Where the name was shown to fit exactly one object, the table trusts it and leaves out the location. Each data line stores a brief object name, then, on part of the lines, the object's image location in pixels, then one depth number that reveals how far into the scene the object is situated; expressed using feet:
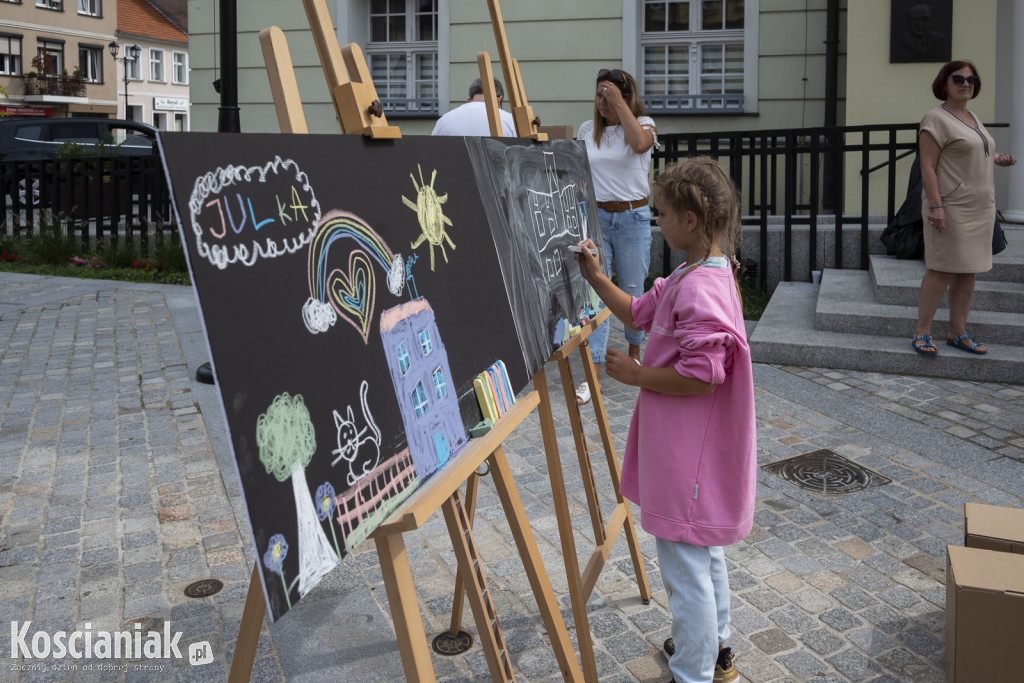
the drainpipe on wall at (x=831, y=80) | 33.87
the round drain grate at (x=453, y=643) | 10.26
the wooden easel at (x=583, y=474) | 9.39
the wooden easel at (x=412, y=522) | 5.83
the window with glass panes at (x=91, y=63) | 161.38
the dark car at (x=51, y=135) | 54.85
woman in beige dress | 19.97
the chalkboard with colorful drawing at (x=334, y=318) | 5.00
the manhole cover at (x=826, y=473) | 14.93
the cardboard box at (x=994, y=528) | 10.04
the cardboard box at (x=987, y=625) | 8.70
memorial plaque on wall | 30.89
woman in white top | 19.08
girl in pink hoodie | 8.36
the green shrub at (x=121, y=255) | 40.16
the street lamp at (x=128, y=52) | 136.62
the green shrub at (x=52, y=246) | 42.01
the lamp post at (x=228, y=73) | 20.47
